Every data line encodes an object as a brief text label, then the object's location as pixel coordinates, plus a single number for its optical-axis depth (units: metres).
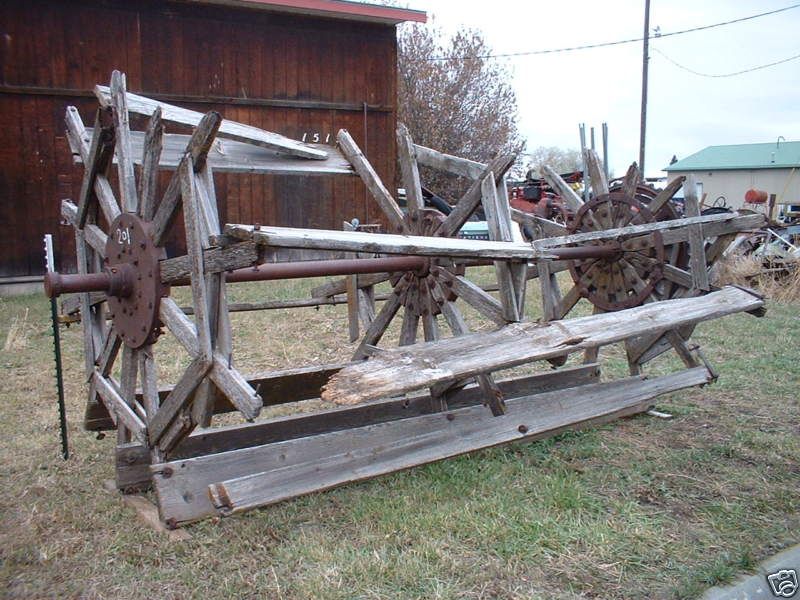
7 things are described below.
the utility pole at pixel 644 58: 23.95
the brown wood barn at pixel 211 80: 11.15
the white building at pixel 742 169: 39.19
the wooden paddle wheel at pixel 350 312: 3.24
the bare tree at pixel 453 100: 23.97
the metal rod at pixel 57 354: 4.31
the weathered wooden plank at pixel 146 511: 3.60
